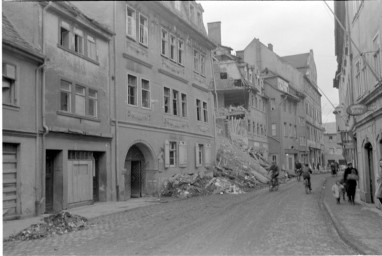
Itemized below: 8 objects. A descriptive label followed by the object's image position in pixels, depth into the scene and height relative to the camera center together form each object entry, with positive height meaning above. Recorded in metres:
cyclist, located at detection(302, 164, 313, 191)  20.88 -0.55
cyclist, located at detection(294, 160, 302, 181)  34.22 -0.67
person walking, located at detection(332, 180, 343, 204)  15.92 -1.08
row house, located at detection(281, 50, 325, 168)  54.09 +4.15
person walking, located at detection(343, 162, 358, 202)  16.30 -0.50
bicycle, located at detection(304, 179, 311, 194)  21.53 -1.24
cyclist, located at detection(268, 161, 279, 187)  23.58 -0.64
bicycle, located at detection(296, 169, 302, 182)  33.98 -1.04
